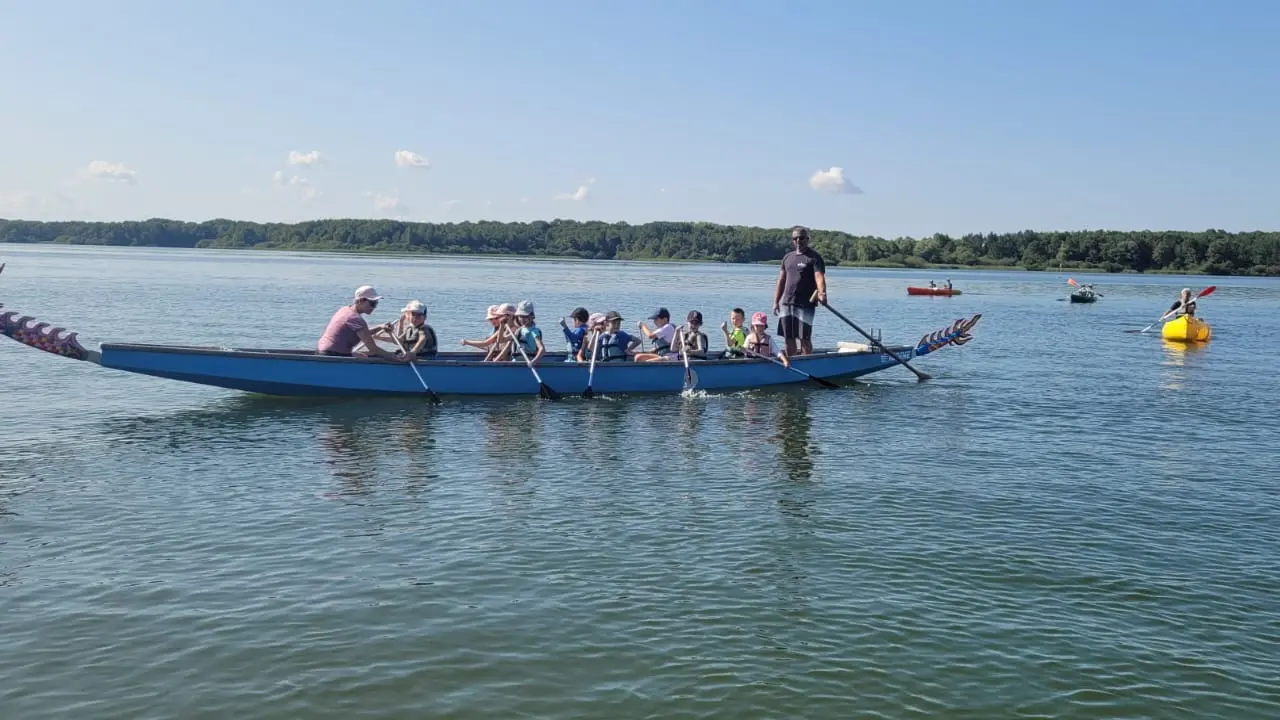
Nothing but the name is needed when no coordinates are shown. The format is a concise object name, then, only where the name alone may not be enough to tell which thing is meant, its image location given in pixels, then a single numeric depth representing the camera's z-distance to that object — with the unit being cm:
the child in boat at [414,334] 1862
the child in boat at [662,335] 2139
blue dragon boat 1634
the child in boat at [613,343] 2036
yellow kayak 3572
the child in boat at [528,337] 1981
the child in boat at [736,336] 2225
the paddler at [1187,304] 3655
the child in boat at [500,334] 1977
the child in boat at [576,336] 2070
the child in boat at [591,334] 2042
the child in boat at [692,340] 2122
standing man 2066
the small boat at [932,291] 7062
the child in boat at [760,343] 2164
